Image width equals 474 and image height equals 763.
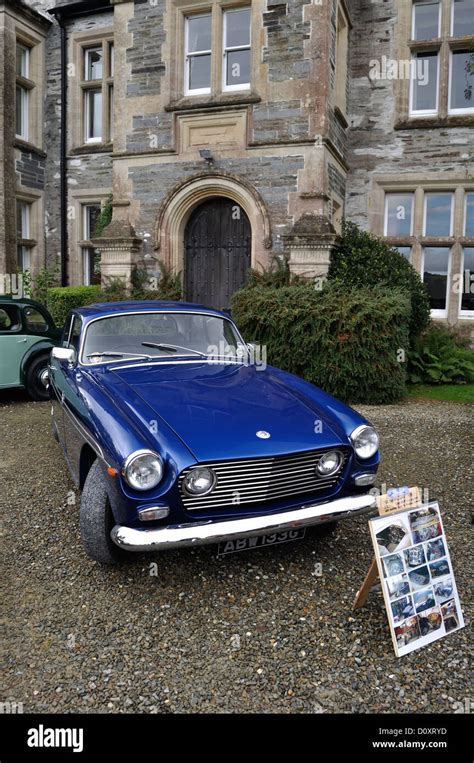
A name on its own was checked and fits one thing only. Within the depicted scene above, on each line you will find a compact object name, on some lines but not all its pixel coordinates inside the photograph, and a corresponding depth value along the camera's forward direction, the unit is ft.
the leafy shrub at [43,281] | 48.11
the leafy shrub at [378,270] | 33.09
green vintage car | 26.35
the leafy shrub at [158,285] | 36.09
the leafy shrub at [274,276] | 33.47
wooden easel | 9.89
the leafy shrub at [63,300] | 41.68
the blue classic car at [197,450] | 10.37
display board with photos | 9.50
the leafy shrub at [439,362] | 32.78
